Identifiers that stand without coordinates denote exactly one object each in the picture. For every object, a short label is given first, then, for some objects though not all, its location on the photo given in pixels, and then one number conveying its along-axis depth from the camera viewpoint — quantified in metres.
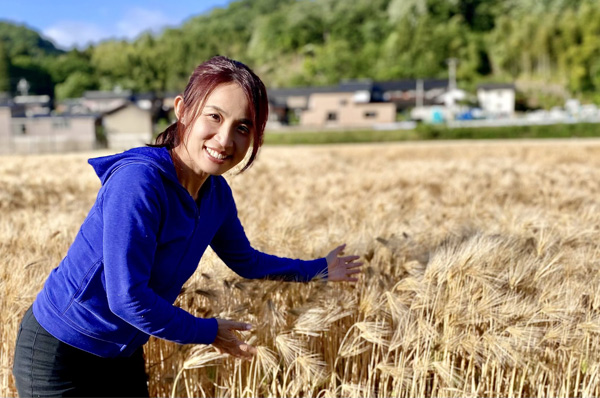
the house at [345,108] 64.50
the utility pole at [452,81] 72.62
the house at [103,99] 75.94
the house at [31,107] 50.09
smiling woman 1.63
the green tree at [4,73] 114.01
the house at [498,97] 74.44
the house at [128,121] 54.09
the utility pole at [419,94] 70.94
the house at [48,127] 48.38
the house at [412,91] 73.06
